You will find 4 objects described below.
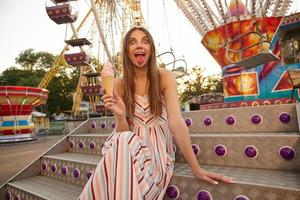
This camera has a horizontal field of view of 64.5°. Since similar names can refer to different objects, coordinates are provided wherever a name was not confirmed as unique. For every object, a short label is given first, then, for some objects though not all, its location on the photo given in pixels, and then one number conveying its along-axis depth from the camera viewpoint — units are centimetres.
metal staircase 137
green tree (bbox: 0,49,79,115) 3881
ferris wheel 1168
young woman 126
